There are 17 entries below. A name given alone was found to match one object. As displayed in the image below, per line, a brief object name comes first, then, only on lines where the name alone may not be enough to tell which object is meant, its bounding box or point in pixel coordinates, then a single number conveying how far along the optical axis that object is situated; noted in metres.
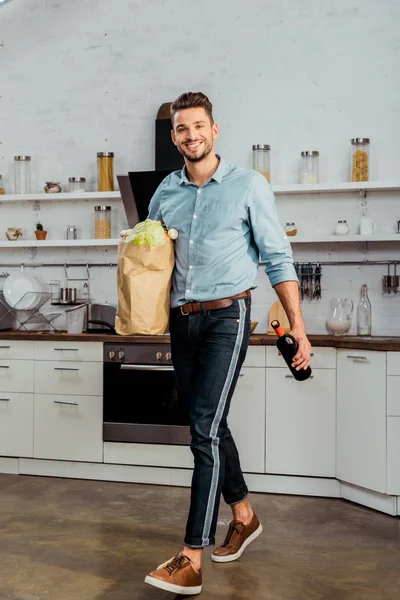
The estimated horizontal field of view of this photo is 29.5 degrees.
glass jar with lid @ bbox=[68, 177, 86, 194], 5.07
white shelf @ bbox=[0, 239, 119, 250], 4.90
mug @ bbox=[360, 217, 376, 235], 4.52
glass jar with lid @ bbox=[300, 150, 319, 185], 4.64
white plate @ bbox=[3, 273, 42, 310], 5.06
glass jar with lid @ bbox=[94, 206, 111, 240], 4.98
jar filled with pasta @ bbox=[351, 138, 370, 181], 4.54
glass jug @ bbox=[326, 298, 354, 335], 4.52
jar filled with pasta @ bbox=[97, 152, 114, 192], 5.00
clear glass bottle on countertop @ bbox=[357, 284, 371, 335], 4.59
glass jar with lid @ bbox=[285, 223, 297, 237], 4.63
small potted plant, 5.13
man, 2.58
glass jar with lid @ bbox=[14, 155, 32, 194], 5.18
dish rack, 5.02
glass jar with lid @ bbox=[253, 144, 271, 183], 4.66
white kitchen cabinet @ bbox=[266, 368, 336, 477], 4.04
